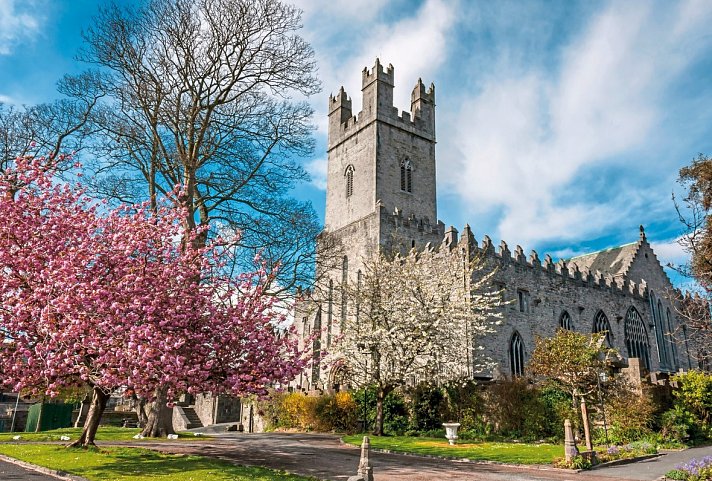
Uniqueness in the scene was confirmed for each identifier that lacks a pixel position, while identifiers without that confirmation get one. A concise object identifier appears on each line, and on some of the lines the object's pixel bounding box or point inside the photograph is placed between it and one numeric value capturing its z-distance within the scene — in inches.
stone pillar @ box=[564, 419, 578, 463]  487.2
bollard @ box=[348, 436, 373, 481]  326.0
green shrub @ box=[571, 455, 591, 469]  477.1
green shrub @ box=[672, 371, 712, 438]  772.0
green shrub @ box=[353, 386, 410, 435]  894.4
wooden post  537.6
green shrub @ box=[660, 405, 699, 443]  729.6
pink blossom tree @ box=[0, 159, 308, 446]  429.7
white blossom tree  880.3
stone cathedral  1206.3
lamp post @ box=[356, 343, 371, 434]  903.2
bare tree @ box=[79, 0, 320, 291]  763.4
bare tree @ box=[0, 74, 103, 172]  812.0
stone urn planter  719.7
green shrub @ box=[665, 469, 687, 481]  400.0
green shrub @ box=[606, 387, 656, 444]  702.5
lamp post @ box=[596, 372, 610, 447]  683.4
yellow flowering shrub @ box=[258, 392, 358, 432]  950.4
